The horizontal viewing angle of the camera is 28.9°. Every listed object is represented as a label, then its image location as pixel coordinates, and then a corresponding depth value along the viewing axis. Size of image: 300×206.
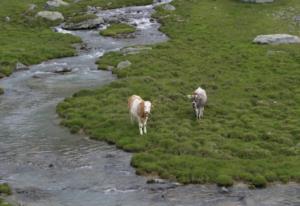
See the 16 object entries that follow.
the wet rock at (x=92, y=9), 79.11
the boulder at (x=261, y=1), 78.25
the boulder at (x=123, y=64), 53.72
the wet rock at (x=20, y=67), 54.45
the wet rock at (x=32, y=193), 28.17
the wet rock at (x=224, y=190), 28.71
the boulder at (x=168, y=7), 79.09
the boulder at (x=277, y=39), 60.62
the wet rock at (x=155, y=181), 29.73
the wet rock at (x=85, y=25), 71.62
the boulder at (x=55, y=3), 81.82
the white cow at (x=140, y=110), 35.06
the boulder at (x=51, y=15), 75.12
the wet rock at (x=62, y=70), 53.19
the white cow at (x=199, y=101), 38.50
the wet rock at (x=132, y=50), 59.00
